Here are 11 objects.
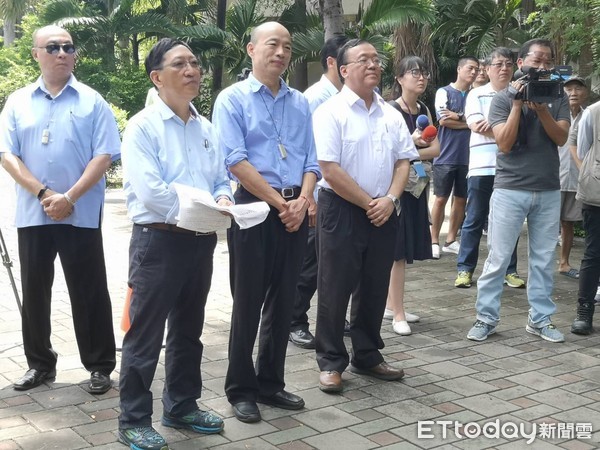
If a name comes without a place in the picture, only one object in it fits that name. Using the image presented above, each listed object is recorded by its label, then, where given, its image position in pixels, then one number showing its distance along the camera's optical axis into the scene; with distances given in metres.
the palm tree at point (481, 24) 17.41
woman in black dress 6.55
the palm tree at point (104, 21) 22.27
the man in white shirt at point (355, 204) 5.21
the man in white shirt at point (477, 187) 8.01
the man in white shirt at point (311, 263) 6.27
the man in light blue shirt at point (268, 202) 4.77
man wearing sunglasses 5.12
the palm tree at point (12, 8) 29.25
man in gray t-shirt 6.21
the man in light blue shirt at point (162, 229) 4.23
